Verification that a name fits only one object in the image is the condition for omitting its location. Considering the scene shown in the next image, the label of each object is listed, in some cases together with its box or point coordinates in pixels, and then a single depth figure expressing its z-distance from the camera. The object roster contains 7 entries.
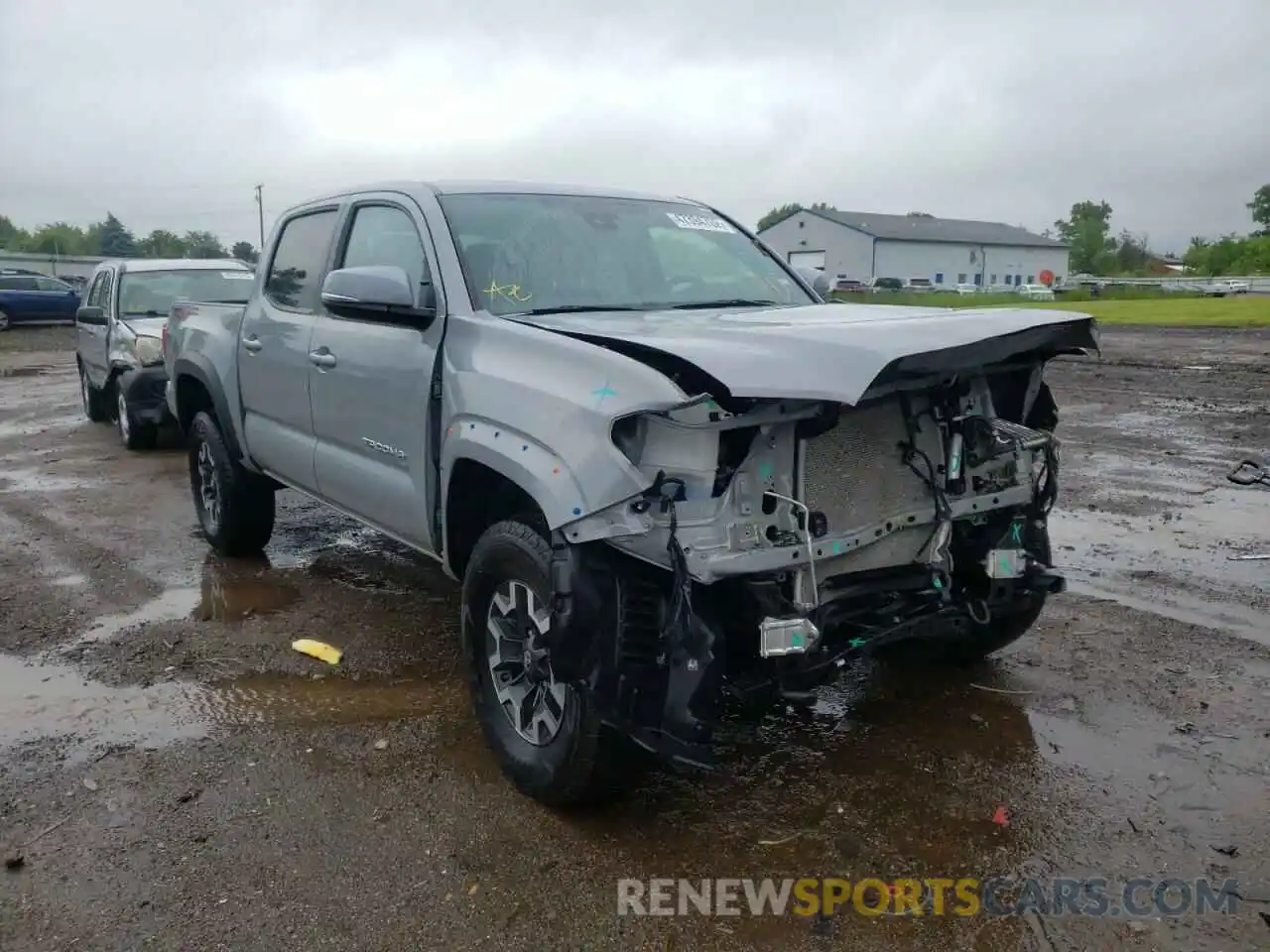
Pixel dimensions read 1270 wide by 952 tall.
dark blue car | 28.16
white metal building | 79.19
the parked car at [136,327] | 10.46
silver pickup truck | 3.01
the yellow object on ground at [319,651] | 4.88
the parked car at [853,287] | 53.21
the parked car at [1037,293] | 49.62
